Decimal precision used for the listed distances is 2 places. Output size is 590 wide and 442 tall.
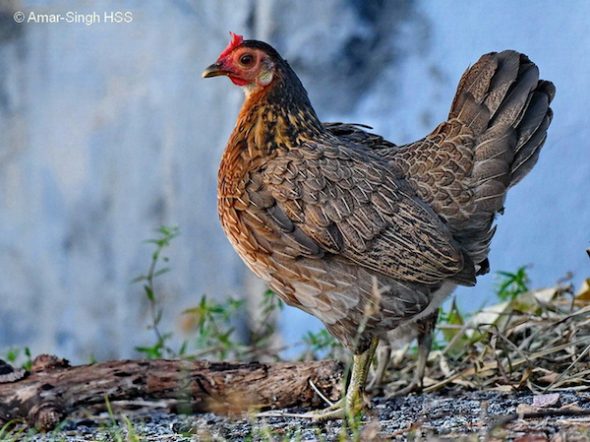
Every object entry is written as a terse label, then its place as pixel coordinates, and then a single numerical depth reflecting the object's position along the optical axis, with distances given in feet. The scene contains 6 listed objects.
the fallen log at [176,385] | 20.88
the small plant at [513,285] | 25.54
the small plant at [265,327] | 28.25
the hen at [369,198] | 19.66
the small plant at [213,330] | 28.14
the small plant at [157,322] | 26.48
